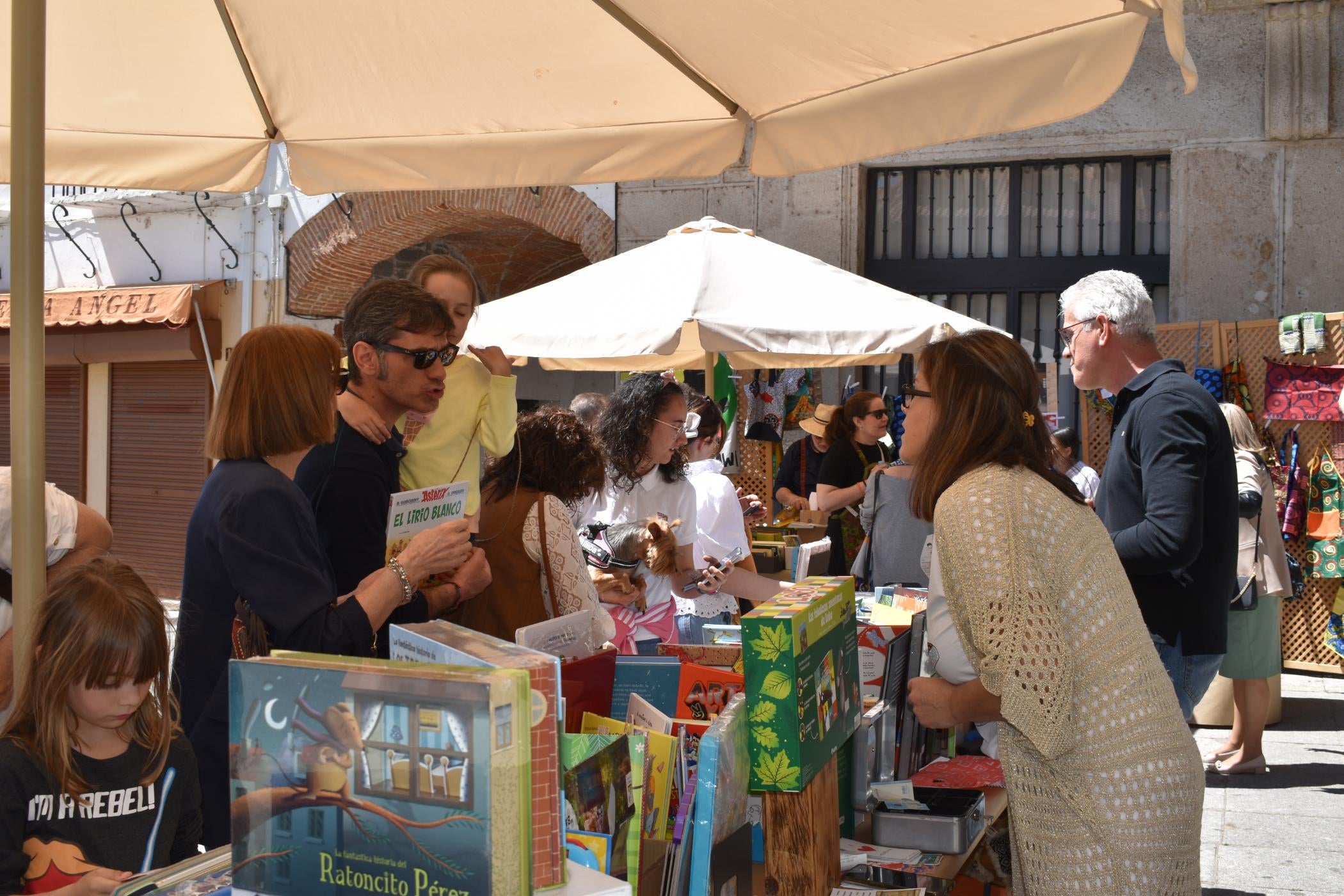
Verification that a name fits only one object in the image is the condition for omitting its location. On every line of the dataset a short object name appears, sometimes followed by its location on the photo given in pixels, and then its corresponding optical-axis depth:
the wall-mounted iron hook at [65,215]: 14.34
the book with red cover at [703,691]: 2.26
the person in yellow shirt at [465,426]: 3.21
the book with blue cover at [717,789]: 1.75
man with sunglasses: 2.61
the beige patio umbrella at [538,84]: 2.34
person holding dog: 4.61
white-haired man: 3.31
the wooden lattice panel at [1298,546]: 8.12
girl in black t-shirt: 1.81
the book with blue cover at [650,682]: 2.31
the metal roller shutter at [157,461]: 13.56
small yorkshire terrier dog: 4.21
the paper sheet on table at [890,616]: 3.19
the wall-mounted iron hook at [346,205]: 11.99
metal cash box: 2.38
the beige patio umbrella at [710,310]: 5.34
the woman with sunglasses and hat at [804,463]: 8.18
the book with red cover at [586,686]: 1.93
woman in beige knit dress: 2.05
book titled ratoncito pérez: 1.24
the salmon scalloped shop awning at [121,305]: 12.79
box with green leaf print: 1.89
